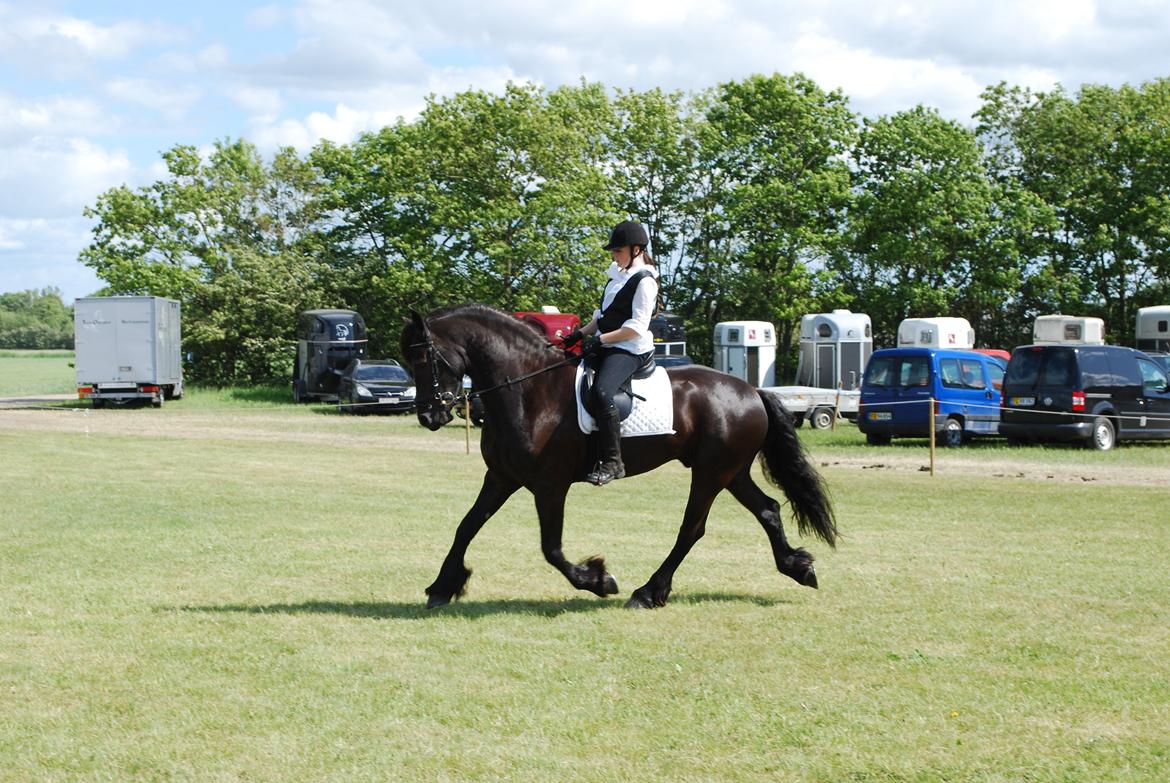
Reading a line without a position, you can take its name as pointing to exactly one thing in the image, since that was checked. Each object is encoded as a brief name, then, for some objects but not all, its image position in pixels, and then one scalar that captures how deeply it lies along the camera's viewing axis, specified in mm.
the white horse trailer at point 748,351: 38781
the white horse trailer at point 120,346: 41000
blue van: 26109
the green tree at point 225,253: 52438
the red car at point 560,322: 37406
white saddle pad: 9086
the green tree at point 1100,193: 47125
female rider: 8836
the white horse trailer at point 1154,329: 40312
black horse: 8805
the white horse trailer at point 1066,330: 31734
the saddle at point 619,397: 8969
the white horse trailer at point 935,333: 35562
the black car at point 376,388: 38531
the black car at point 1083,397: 24562
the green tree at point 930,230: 47375
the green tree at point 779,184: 48812
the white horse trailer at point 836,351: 37506
